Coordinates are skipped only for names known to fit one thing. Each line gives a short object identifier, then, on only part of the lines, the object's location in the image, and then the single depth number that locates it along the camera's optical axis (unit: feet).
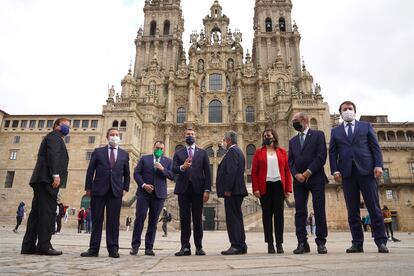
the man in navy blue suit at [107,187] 18.54
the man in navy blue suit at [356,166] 17.90
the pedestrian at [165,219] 52.85
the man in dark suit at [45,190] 17.34
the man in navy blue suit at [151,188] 20.92
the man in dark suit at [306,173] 18.48
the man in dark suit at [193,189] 20.59
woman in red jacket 19.70
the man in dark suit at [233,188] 19.71
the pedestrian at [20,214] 51.78
